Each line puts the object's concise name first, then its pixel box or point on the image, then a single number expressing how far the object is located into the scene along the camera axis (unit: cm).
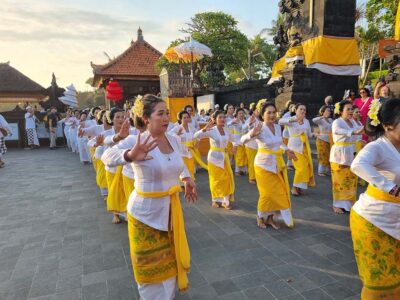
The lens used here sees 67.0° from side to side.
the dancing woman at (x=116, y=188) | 491
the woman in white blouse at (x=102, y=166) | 580
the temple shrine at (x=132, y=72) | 2348
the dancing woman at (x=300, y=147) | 652
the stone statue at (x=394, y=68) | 853
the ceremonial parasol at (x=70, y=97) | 2180
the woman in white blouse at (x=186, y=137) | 734
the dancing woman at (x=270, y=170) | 470
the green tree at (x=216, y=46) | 2075
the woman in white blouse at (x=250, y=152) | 773
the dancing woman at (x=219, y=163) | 588
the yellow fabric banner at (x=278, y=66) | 1628
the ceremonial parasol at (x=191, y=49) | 1521
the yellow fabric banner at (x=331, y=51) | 1374
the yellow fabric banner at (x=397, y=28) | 929
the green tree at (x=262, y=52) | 3575
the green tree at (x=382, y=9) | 1589
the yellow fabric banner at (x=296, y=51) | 1375
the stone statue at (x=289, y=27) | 1487
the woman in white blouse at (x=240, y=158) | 897
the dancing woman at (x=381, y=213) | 237
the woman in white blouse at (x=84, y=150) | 1176
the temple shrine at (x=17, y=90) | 2634
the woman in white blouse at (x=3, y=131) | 1100
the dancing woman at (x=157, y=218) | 262
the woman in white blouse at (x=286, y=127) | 754
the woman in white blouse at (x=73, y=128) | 1489
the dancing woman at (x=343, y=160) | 534
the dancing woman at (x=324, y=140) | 746
